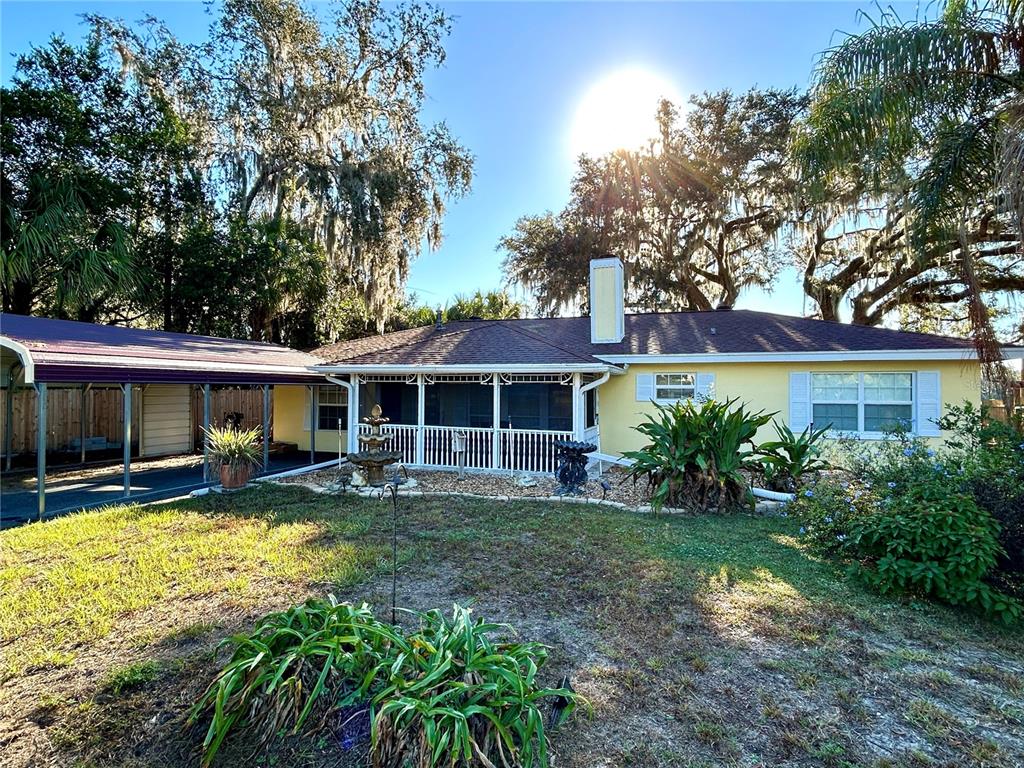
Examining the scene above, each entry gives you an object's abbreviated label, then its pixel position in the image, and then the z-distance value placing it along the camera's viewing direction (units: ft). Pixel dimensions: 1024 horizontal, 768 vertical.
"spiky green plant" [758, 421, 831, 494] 25.11
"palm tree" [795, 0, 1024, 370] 21.91
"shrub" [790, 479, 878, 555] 16.52
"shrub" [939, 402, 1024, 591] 13.17
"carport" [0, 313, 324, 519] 22.18
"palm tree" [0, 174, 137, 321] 41.64
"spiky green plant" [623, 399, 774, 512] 22.75
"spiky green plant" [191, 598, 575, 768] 7.34
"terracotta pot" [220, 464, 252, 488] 27.50
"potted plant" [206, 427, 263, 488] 27.50
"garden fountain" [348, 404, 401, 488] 27.02
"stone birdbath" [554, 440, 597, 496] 27.10
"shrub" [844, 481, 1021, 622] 12.05
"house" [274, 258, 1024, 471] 30.76
